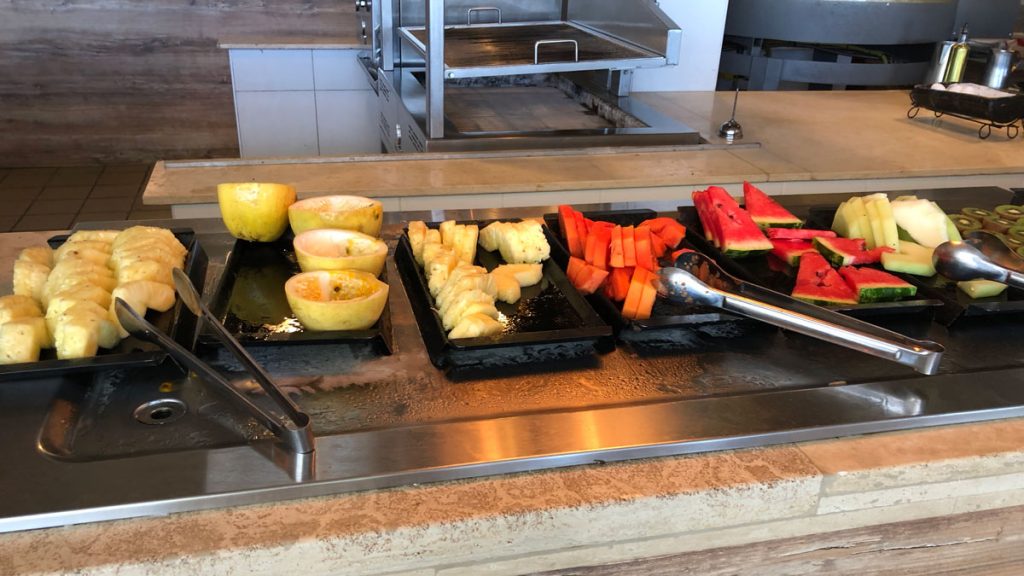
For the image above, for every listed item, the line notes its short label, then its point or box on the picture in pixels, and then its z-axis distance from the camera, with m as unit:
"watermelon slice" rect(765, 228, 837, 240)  1.10
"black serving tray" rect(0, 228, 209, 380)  0.72
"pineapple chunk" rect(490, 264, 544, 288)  0.94
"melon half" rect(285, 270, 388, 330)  0.80
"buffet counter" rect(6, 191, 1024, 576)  0.62
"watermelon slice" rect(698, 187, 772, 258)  1.05
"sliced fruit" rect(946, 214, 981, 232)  1.20
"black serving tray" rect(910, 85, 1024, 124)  2.21
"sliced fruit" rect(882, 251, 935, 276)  1.02
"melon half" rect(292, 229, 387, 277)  0.88
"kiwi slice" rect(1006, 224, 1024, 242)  1.15
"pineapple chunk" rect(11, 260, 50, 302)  0.85
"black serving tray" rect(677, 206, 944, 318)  0.93
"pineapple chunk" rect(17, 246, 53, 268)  0.90
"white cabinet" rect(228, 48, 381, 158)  3.37
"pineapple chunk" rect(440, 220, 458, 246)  1.02
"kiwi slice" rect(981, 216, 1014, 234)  1.18
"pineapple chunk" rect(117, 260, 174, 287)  0.84
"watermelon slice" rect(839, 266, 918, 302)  0.95
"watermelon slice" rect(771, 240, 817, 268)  1.04
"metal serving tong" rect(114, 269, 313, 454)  0.66
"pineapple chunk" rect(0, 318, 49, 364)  0.73
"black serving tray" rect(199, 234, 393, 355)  0.79
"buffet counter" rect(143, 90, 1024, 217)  1.72
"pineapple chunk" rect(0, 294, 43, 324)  0.77
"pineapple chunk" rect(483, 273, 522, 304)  0.90
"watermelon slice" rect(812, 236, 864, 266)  1.03
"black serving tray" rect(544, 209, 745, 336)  0.86
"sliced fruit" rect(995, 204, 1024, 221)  1.23
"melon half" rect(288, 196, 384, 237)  0.98
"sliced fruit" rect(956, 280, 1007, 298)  0.97
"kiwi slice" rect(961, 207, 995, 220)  1.23
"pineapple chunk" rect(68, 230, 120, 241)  0.95
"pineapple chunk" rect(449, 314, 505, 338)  0.80
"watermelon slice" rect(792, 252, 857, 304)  0.95
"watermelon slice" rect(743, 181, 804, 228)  1.13
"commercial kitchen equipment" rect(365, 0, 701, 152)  1.94
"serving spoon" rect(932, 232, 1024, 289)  0.96
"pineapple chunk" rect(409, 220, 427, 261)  1.00
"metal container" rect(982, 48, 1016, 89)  2.58
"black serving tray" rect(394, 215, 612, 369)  0.81
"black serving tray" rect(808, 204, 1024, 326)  0.93
